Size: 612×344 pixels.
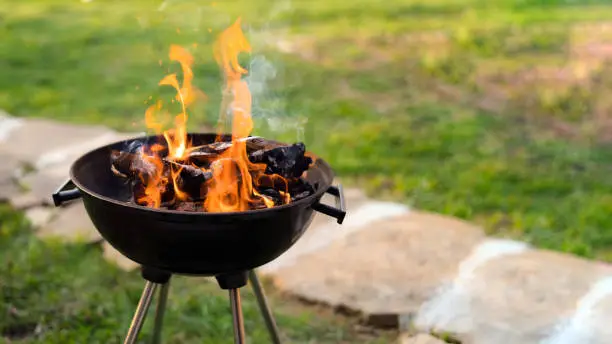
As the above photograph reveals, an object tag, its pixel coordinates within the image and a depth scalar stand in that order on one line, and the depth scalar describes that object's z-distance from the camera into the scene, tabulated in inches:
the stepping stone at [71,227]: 137.7
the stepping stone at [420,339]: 105.2
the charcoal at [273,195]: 79.7
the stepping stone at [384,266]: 116.8
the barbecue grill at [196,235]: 68.9
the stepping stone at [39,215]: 143.5
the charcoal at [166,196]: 78.3
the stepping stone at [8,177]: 154.2
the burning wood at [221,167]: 77.7
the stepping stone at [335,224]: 130.6
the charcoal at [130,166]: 79.6
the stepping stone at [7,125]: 183.7
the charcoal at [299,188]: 81.6
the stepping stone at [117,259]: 128.3
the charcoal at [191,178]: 76.7
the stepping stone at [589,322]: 105.2
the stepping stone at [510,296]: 107.8
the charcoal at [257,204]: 77.6
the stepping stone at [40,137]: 173.6
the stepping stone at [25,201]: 149.1
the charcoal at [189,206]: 76.9
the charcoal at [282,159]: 81.7
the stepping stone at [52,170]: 153.6
